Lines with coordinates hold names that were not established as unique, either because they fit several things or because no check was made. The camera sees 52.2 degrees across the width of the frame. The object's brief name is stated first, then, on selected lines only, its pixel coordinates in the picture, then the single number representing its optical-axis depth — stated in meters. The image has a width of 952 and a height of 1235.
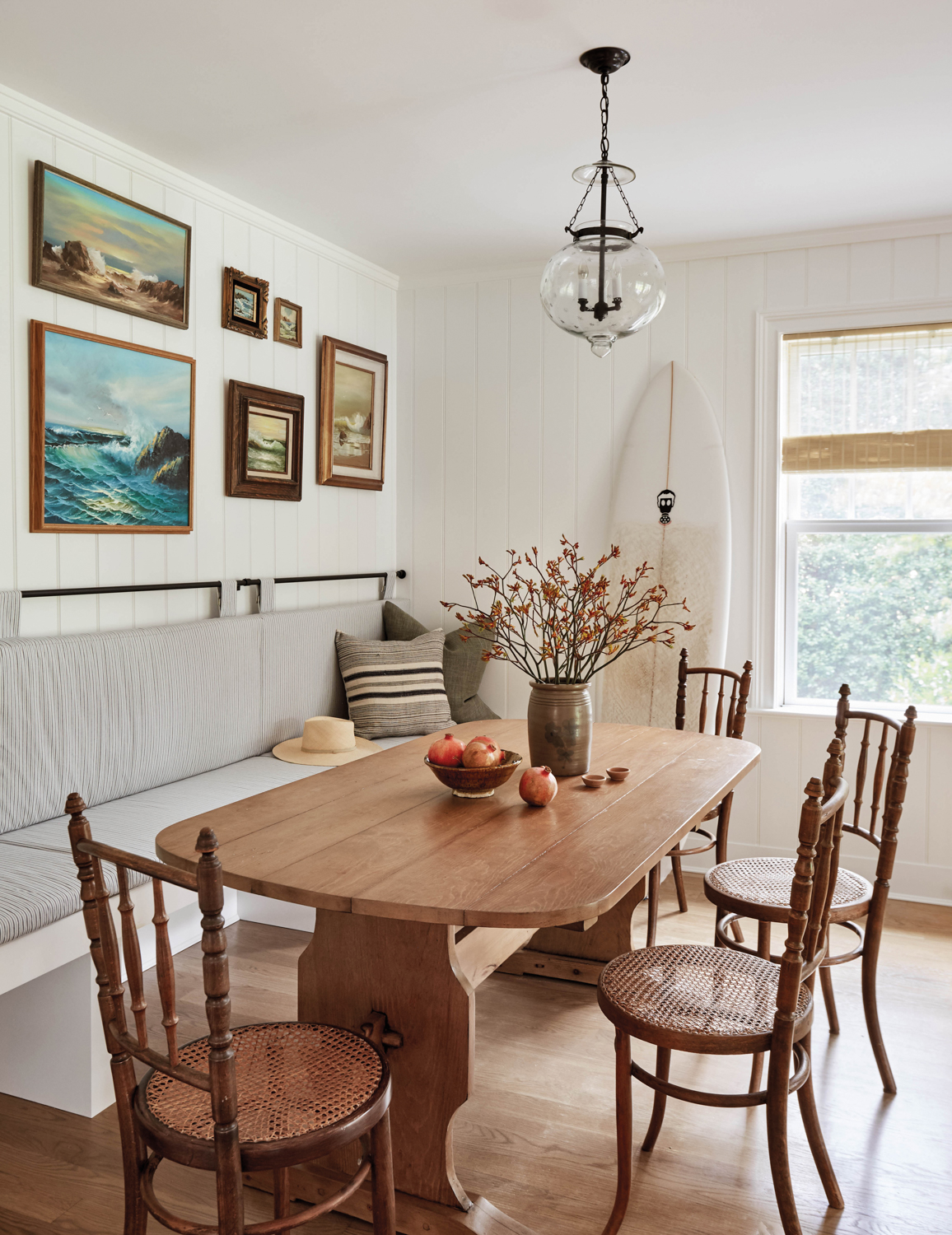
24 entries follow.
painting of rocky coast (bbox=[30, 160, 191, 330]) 2.72
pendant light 2.24
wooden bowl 2.06
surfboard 3.94
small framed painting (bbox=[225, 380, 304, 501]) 3.50
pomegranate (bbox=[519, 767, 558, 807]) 2.04
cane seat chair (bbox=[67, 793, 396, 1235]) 1.22
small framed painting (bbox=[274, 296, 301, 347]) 3.74
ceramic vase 2.28
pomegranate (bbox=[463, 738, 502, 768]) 2.06
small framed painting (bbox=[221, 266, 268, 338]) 3.45
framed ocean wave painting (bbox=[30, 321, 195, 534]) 2.75
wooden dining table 1.54
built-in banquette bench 2.21
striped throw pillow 3.79
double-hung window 3.71
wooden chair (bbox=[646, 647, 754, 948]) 2.88
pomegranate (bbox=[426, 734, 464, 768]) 2.07
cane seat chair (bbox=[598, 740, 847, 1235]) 1.61
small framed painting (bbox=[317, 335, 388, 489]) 4.01
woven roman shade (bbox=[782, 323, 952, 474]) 3.69
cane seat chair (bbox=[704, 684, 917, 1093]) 2.27
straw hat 3.38
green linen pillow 4.12
